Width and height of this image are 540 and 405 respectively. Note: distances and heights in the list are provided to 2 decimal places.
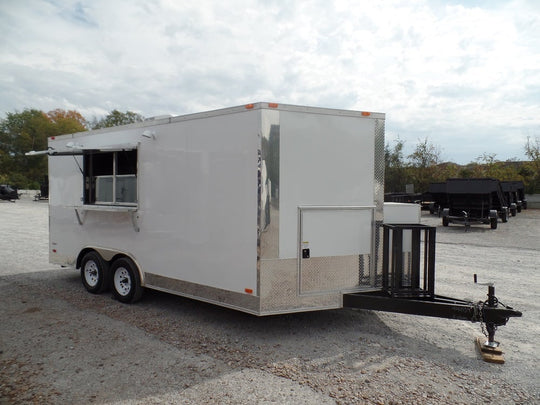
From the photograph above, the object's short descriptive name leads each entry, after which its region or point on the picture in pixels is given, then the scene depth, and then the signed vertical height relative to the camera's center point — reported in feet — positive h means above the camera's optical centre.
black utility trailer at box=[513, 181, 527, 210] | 84.28 +0.37
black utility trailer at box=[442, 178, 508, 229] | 54.80 -1.08
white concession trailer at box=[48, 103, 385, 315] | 15.26 -0.67
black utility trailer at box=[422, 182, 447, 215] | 70.87 -0.77
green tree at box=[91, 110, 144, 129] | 179.01 +32.38
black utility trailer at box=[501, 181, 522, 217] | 75.54 +0.19
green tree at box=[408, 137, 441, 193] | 102.90 +6.87
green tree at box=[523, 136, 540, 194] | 104.68 +5.19
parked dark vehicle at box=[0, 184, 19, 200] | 116.57 -1.81
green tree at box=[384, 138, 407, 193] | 105.40 +5.79
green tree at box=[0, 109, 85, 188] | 170.91 +20.46
